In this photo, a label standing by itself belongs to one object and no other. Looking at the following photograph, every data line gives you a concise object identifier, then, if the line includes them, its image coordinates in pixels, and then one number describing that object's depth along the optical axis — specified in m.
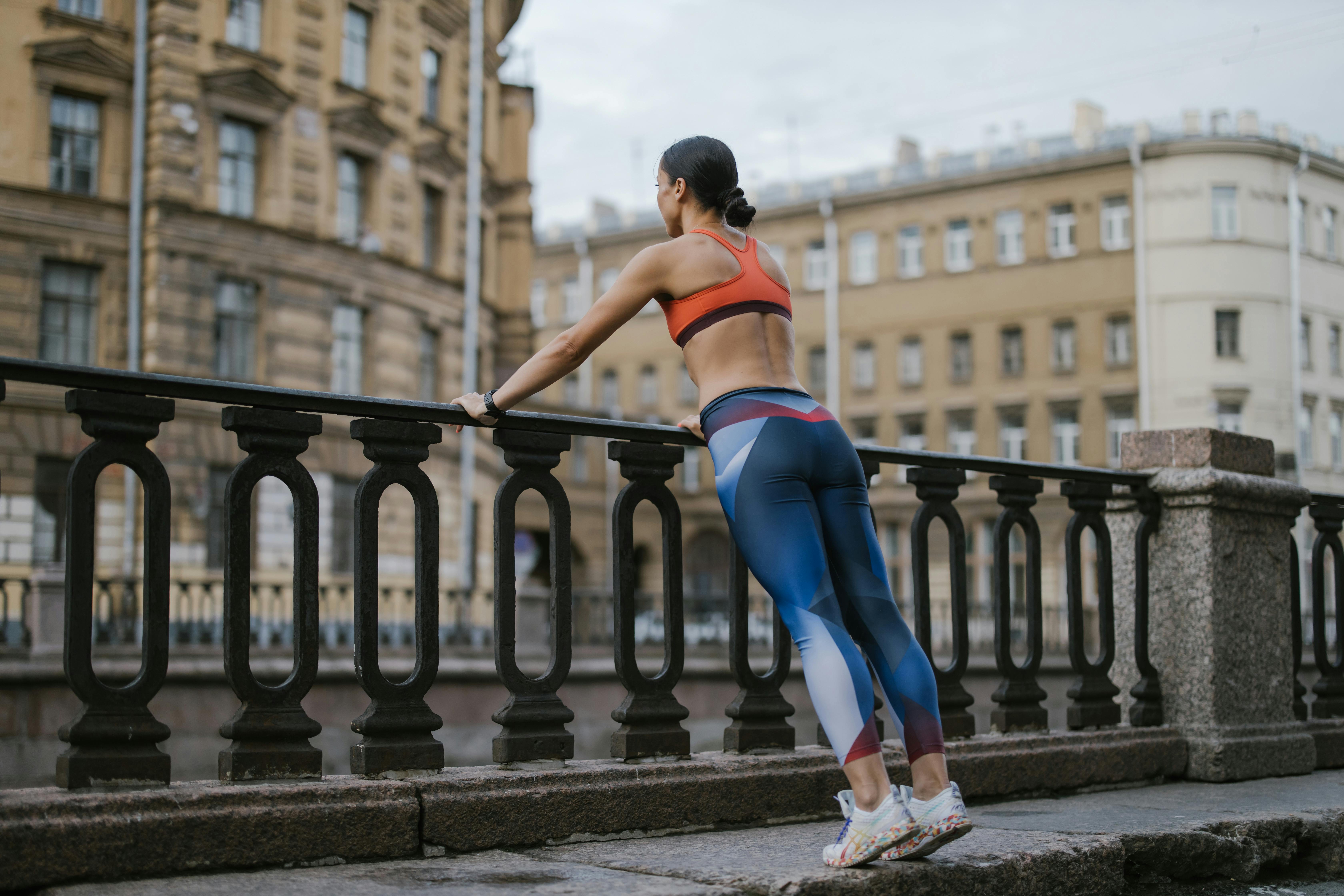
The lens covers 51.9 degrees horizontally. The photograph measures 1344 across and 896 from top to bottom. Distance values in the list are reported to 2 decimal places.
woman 3.24
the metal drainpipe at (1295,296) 43.75
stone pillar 5.60
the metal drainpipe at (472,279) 27.59
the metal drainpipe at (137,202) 23.73
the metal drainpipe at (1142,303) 44.12
